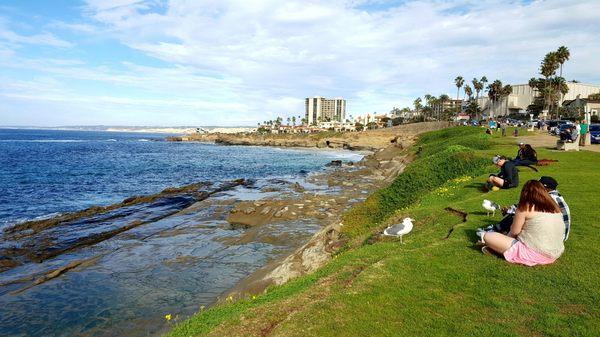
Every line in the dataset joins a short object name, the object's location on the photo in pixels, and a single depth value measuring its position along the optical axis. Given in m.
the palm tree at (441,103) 156.26
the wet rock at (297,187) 35.50
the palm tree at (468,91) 131.60
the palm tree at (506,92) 108.50
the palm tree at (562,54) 73.88
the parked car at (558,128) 39.98
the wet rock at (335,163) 63.40
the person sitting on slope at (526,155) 19.47
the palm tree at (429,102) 160.62
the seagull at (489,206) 11.46
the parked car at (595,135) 30.97
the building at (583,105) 72.00
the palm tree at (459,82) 133.62
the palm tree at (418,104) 183.38
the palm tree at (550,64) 74.88
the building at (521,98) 101.75
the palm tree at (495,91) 107.56
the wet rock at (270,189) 36.78
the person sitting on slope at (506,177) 15.57
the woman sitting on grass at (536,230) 8.12
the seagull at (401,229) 10.74
